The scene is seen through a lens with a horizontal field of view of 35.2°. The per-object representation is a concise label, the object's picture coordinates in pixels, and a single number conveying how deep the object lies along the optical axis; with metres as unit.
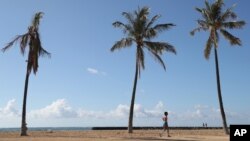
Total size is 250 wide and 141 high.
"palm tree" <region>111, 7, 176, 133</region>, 36.59
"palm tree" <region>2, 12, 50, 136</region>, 33.31
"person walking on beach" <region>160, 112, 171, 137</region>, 26.72
